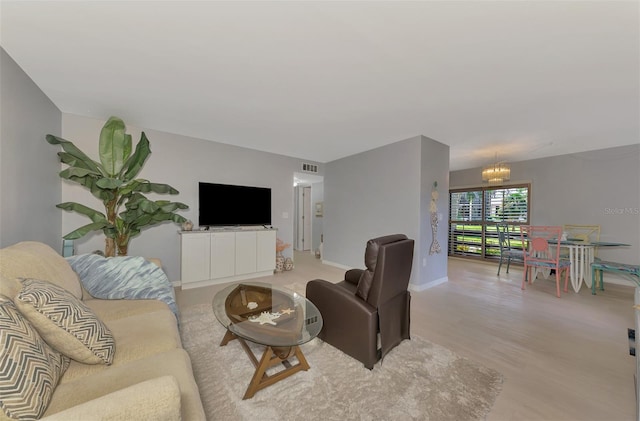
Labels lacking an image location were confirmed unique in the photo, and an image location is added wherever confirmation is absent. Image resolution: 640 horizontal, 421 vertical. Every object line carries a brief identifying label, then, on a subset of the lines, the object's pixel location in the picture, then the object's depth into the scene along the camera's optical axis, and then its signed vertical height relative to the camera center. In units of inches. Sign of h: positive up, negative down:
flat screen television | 155.3 +2.8
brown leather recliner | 69.5 -29.9
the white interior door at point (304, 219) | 291.4 -12.0
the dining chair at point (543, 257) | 141.3 -29.5
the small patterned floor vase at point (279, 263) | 181.3 -41.6
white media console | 140.0 -30.0
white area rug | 54.8 -46.9
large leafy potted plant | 103.7 +10.2
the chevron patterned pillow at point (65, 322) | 37.6 -20.0
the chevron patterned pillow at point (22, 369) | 27.0 -20.8
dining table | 142.5 -28.4
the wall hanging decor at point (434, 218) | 151.4 -4.5
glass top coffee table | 59.4 -32.3
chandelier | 169.8 +28.9
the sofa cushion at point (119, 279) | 76.9 -24.3
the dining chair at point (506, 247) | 173.4 -28.6
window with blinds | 213.2 -3.6
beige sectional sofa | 27.0 -28.6
